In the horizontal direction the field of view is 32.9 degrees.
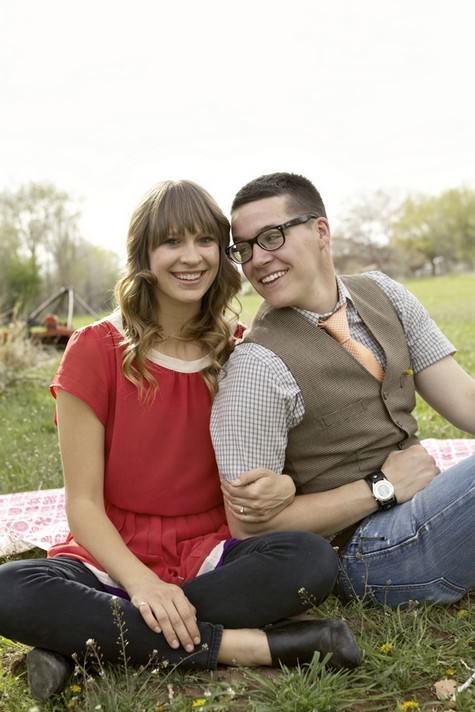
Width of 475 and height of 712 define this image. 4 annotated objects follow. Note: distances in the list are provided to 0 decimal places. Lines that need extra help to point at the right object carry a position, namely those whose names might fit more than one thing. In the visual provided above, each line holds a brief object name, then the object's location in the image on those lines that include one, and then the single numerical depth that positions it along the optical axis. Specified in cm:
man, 266
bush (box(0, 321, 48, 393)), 813
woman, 240
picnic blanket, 349
